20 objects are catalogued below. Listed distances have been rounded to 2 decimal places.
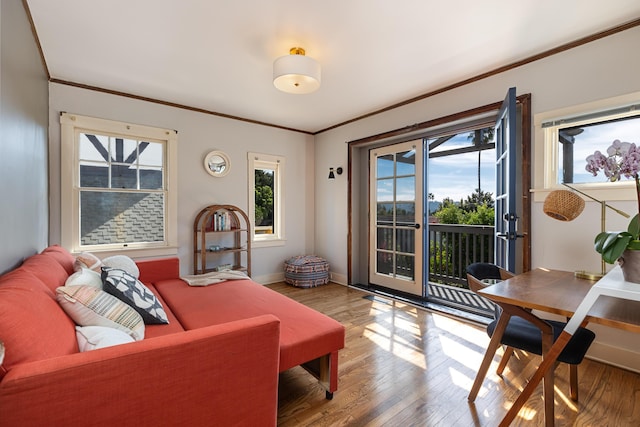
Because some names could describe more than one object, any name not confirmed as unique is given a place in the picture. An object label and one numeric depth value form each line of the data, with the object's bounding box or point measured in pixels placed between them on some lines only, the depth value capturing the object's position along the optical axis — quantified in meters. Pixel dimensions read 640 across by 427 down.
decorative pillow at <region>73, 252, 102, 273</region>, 1.99
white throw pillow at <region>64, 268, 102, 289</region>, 1.52
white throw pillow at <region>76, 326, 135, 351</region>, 1.17
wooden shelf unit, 3.86
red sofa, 0.86
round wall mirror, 3.98
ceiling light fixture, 2.30
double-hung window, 3.13
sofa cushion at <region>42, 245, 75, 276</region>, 1.93
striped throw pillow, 1.31
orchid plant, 1.29
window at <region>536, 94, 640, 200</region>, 2.16
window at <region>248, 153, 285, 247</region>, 4.42
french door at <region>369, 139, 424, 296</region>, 3.73
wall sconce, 4.53
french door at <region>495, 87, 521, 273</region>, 2.21
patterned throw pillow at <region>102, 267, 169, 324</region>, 1.68
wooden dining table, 1.17
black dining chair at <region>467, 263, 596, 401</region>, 1.48
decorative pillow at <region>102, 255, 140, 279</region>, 2.26
